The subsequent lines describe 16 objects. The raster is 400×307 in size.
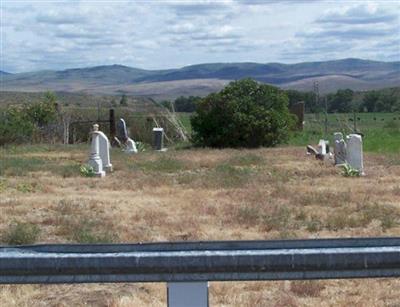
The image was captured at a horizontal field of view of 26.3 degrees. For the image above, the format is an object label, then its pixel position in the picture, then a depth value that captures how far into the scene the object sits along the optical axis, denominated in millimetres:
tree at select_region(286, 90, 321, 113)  55603
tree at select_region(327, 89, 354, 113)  73375
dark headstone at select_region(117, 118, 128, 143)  27866
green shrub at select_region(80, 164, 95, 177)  17625
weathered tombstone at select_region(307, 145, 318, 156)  22105
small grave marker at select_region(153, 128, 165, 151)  26677
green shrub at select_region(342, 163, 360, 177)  16812
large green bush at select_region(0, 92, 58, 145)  28797
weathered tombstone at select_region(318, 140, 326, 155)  20891
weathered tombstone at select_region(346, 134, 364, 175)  17344
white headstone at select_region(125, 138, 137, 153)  24559
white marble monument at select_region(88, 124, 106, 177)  17672
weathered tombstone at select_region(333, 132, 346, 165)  18578
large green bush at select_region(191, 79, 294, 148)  26328
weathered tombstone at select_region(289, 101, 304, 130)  35812
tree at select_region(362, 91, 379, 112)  77875
